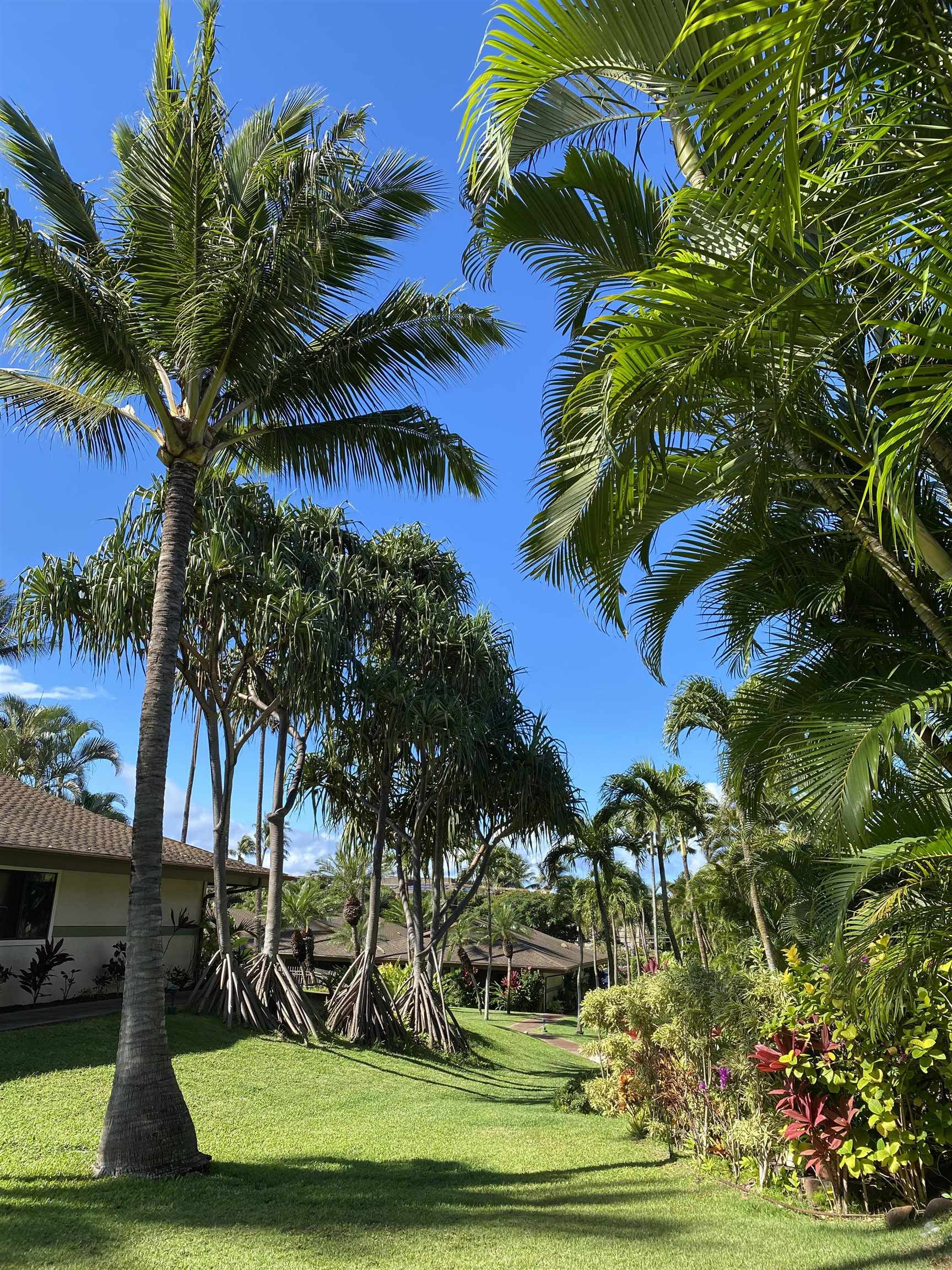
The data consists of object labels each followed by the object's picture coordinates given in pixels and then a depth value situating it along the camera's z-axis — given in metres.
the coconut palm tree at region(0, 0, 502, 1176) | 7.02
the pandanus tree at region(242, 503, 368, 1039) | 13.54
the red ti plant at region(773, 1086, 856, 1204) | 6.14
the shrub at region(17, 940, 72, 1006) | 14.13
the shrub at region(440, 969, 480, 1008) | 34.19
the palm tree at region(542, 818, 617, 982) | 24.41
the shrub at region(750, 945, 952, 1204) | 5.74
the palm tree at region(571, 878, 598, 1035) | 40.22
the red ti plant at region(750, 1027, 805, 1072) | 6.38
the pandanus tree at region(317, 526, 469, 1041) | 15.99
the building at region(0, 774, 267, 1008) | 14.30
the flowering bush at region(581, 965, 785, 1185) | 7.48
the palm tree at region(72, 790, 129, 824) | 42.59
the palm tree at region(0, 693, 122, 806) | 40.50
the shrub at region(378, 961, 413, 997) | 21.81
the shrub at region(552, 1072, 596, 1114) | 12.43
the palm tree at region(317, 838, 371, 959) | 20.14
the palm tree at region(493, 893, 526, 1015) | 41.22
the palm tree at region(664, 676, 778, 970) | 17.81
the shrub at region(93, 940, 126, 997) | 16.12
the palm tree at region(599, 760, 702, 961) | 23.53
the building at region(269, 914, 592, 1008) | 38.06
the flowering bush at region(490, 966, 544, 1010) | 39.75
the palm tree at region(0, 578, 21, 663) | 35.06
